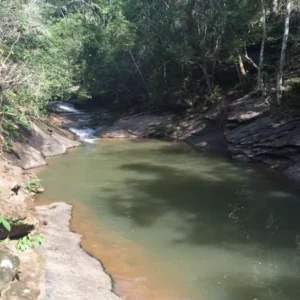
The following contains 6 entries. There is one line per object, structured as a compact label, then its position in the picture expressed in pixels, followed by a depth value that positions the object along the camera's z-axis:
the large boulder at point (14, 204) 7.23
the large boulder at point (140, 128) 22.79
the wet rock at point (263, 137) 14.22
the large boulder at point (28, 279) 5.49
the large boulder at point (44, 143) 16.86
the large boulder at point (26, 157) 14.46
